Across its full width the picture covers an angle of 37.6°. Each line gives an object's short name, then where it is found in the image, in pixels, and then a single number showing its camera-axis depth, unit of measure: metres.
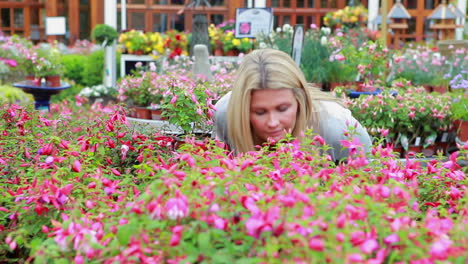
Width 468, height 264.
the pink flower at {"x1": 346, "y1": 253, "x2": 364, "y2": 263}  1.34
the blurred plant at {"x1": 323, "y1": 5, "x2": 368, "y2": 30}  12.05
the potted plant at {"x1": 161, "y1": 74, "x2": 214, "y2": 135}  3.13
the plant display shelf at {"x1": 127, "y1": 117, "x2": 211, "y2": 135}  3.21
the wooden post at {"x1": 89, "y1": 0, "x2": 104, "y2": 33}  13.41
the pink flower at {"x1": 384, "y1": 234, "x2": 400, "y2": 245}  1.50
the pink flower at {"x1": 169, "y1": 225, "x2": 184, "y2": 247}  1.54
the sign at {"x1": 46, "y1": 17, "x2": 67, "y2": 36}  9.84
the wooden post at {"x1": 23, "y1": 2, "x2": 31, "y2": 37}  13.72
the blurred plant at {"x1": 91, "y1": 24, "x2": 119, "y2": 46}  10.21
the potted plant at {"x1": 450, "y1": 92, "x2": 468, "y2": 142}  5.55
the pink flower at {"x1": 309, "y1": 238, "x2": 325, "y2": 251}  1.37
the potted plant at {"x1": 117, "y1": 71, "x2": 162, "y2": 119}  6.22
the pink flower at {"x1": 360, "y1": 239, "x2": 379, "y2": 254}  1.41
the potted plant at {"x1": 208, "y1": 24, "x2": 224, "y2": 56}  10.60
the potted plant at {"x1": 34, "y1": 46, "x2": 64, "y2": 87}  7.47
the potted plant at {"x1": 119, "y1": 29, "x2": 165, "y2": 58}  10.50
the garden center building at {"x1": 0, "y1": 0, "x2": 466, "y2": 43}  13.13
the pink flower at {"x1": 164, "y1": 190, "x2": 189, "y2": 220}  1.56
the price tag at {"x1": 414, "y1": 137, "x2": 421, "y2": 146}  6.03
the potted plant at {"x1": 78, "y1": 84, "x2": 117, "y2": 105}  9.88
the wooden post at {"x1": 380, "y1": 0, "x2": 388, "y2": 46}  6.92
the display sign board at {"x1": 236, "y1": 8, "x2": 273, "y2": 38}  7.91
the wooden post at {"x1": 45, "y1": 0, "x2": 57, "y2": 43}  13.34
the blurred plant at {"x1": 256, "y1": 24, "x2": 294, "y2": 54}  7.95
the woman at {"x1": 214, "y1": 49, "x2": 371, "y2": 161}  2.66
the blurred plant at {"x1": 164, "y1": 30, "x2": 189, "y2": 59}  10.42
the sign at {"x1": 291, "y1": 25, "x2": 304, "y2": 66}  5.19
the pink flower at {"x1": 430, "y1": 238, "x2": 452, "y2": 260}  1.40
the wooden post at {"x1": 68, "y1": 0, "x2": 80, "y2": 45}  13.55
